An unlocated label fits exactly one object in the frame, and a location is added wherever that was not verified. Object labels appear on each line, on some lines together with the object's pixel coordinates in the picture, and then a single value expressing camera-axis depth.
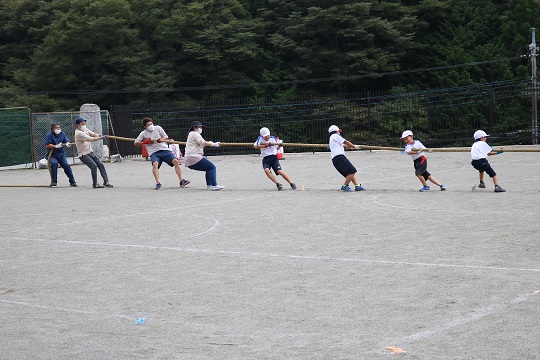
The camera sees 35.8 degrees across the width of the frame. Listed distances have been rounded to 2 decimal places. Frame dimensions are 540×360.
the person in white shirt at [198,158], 20.55
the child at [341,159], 18.97
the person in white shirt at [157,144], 21.53
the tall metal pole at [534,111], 33.53
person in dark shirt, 23.36
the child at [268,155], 19.81
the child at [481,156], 18.11
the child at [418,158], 18.44
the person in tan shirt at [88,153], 22.33
